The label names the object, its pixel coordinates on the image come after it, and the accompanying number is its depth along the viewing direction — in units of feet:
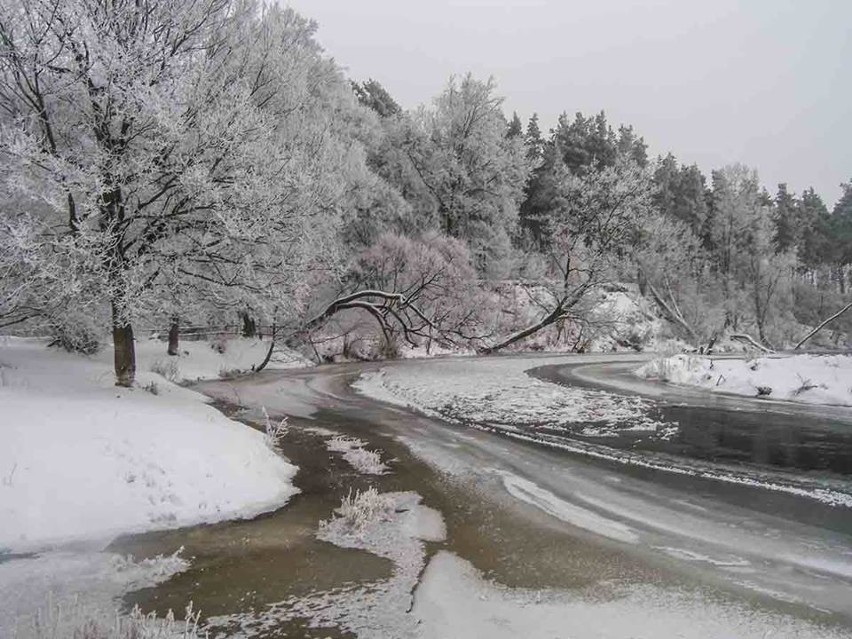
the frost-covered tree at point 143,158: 33.09
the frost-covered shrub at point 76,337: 45.70
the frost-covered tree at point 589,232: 118.21
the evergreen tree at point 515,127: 215.92
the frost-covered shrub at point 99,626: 13.82
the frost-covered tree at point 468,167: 140.56
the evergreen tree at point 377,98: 175.01
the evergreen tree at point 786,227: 250.57
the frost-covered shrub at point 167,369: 62.08
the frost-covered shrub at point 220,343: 85.40
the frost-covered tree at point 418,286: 103.65
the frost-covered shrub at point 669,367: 78.38
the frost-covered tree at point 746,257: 167.63
